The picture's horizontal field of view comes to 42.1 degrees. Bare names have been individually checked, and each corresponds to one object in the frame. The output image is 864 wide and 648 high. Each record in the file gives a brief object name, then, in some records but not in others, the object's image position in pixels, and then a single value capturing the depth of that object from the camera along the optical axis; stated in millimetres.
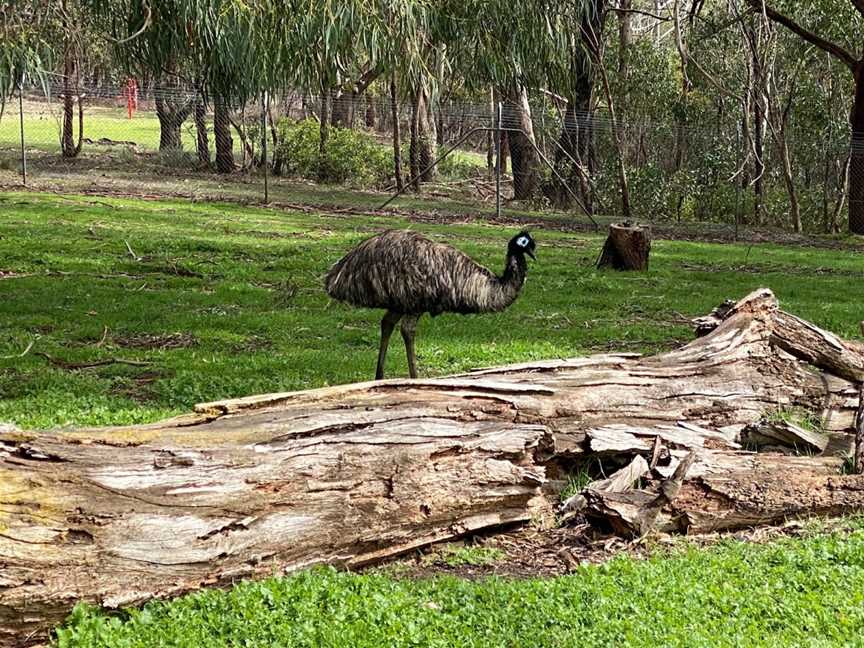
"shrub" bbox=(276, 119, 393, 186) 29250
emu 8633
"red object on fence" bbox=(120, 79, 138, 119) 27256
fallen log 4770
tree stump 16359
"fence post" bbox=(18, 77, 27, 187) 23391
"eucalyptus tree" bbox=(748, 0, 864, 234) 24656
